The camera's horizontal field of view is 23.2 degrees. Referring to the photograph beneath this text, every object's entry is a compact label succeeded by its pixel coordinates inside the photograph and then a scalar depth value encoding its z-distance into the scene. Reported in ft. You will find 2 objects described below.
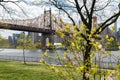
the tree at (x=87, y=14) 38.06
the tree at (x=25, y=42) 160.70
